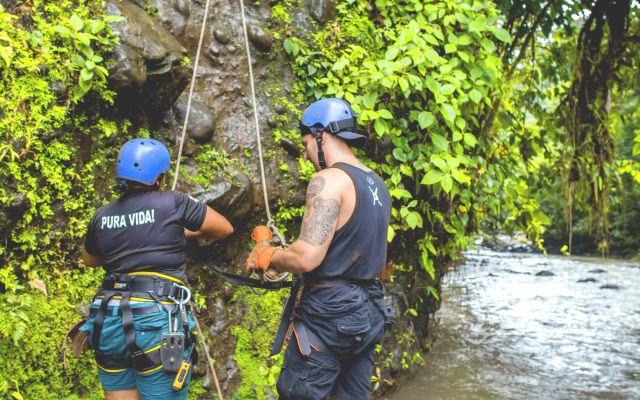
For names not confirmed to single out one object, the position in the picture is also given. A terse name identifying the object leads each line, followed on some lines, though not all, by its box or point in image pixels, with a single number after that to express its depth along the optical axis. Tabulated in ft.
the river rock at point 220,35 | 13.26
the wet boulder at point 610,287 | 37.90
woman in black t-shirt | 6.87
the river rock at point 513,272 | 47.83
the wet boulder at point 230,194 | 11.29
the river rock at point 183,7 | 12.73
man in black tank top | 6.74
